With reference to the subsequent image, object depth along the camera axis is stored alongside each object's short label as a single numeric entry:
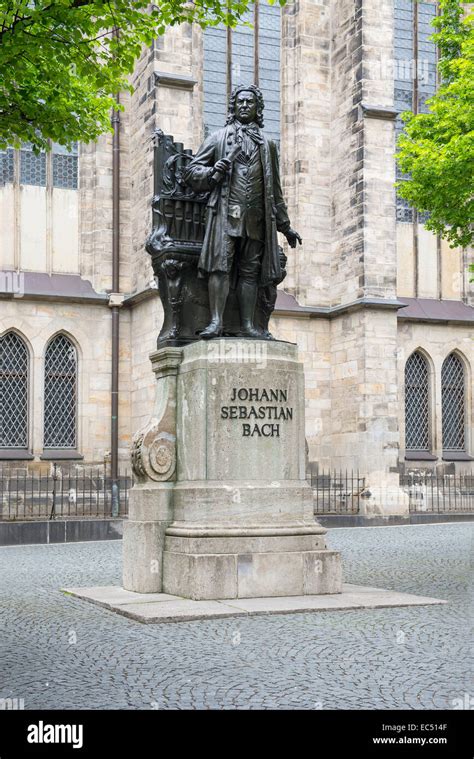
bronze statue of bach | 9.48
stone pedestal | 8.70
